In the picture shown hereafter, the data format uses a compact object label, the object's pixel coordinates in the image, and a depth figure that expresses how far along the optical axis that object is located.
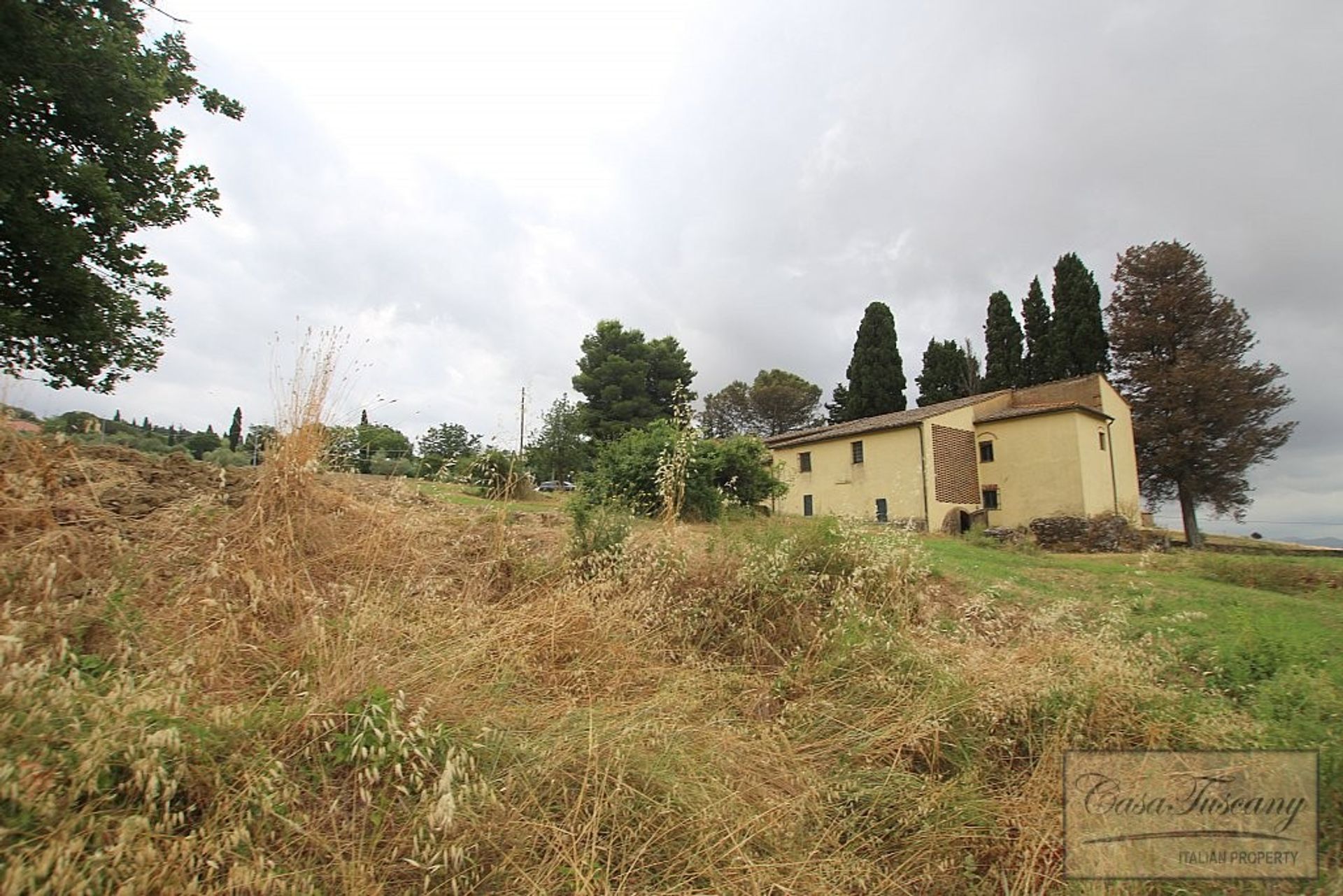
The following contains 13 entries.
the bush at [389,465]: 5.25
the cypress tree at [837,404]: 40.56
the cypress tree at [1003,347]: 31.20
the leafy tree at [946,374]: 35.44
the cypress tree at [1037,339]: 30.05
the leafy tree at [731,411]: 45.69
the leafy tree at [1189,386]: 23.83
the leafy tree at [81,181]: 7.04
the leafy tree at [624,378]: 33.81
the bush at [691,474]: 8.14
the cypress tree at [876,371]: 31.47
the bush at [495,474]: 5.52
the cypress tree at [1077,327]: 28.23
